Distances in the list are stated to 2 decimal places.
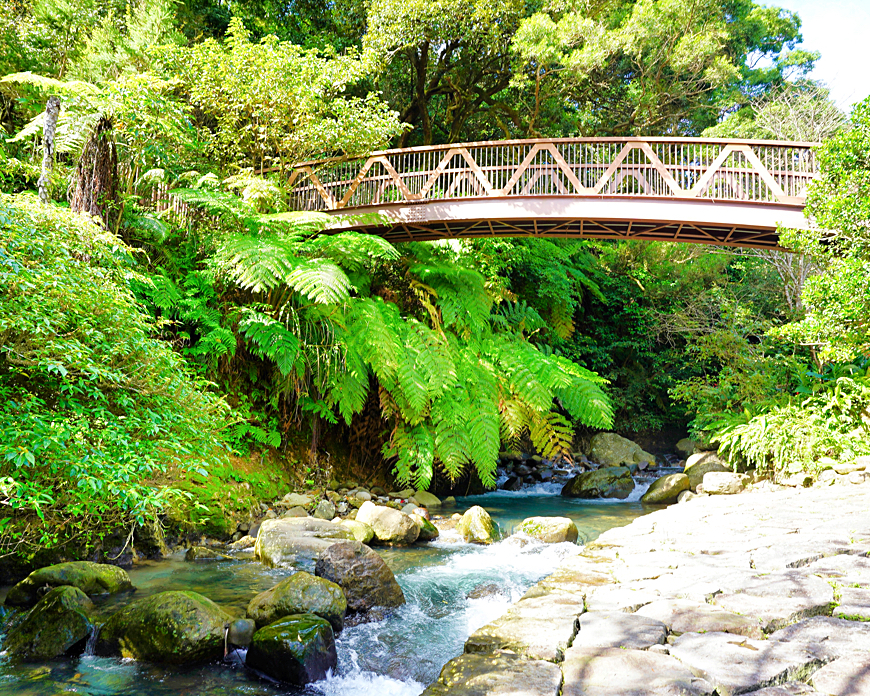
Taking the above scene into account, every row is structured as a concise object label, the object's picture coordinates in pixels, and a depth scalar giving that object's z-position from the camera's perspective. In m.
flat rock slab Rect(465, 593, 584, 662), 2.21
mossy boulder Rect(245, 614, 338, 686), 3.10
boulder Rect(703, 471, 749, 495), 7.60
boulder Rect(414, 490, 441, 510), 7.84
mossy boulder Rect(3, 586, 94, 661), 3.32
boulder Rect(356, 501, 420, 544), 5.96
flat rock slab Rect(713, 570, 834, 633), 2.35
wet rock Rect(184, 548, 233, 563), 5.26
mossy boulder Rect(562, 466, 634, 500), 9.45
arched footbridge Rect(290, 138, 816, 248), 8.29
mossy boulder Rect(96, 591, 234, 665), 3.28
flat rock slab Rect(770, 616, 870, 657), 1.99
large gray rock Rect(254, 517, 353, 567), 5.06
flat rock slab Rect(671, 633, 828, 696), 1.81
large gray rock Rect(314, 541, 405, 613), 4.12
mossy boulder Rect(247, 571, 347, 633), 3.62
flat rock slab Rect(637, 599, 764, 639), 2.25
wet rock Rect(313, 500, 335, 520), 6.65
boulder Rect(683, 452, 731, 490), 9.21
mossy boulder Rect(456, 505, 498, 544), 6.27
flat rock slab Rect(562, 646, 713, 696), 1.79
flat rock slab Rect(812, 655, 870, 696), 1.71
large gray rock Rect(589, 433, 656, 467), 11.70
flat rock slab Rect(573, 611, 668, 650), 2.17
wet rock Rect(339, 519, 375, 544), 5.83
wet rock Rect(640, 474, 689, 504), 8.99
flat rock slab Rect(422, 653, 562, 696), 1.87
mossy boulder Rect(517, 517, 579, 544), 6.09
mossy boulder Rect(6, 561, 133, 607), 4.01
